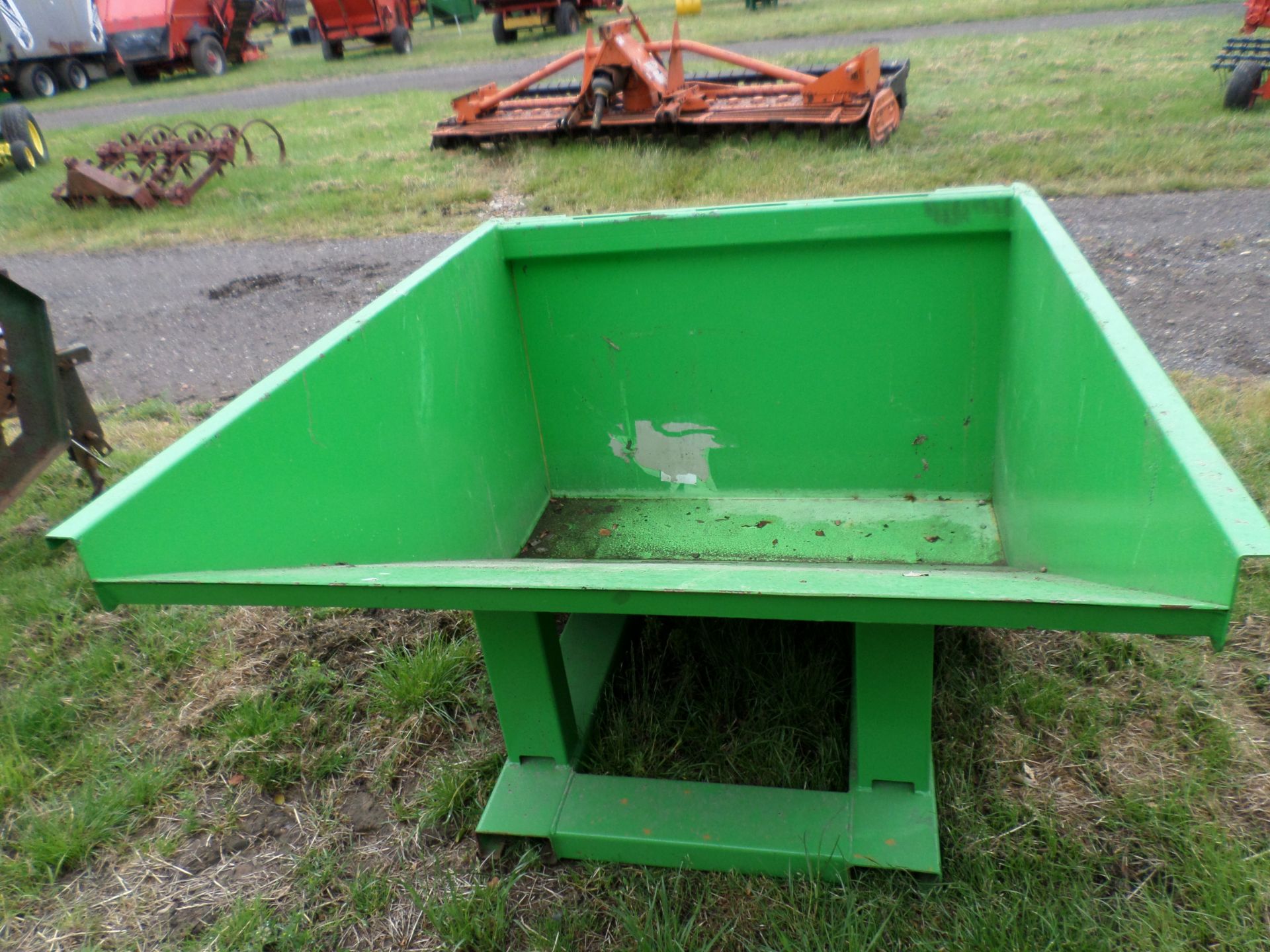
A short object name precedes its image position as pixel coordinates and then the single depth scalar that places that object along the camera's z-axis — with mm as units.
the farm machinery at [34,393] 2727
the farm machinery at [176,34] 14656
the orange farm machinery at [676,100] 6250
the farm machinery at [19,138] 9391
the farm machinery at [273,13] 23219
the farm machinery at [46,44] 14578
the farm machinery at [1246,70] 6426
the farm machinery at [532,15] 14617
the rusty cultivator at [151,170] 7523
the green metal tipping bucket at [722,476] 1182
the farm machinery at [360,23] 15461
